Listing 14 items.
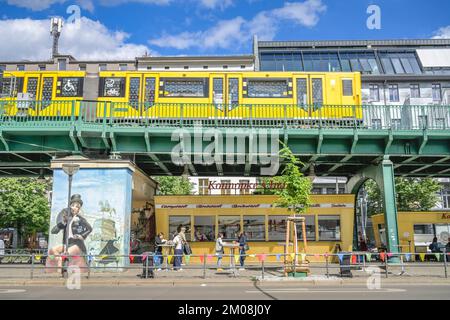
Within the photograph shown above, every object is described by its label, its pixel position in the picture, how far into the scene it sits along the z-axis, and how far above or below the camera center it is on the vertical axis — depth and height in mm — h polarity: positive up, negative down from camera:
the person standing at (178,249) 18584 -487
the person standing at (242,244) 20466 -329
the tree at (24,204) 42000 +3383
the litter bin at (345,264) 16531 -1052
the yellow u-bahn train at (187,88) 22719 +7813
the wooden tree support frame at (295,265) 16297 -1056
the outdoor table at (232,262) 16852 -1034
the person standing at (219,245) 19920 -356
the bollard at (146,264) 16011 -971
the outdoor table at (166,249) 18795 -573
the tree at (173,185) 49719 +5976
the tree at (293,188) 17797 +1965
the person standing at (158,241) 19844 -171
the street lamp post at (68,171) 16703 +2619
